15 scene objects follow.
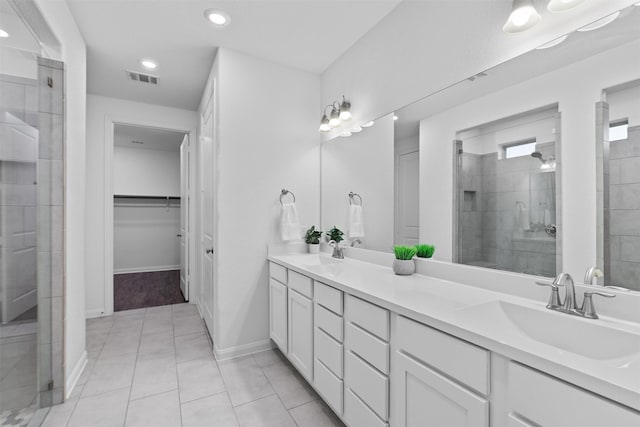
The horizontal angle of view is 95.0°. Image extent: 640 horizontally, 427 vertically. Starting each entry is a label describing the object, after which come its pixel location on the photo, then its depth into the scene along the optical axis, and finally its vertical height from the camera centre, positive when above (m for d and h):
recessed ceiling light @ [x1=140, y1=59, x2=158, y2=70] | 2.71 +1.42
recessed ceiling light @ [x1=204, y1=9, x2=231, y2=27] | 2.04 +1.40
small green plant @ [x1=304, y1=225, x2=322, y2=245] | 2.78 -0.21
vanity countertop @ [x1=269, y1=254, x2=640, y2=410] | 0.68 -0.38
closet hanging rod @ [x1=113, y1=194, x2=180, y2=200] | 5.60 +0.34
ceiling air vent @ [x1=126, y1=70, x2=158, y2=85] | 2.93 +1.41
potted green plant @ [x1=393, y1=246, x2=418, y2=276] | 1.81 -0.29
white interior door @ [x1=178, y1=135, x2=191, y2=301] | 4.02 +0.00
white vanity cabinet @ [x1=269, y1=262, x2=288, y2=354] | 2.27 -0.75
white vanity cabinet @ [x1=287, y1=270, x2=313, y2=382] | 1.89 -0.75
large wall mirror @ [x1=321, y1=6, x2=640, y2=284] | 1.13 +0.29
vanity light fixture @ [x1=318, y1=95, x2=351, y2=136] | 2.44 +0.86
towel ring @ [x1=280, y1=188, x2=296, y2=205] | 2.72 +0.20
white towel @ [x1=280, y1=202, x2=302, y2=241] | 2.63 -0.08
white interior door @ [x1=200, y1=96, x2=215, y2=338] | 2.85 -0.04
